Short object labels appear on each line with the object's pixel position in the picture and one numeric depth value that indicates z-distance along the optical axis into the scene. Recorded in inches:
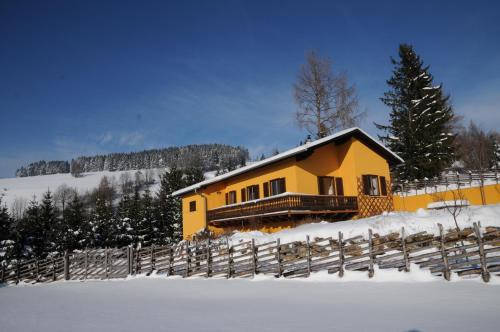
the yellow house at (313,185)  905.5
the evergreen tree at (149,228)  1852.9
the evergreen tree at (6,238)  1161.4
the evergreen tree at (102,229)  1649.9
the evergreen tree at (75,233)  1595.7
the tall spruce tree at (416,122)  1268.5
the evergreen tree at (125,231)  1718.8
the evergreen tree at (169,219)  1898.4
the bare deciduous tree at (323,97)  1288.1
